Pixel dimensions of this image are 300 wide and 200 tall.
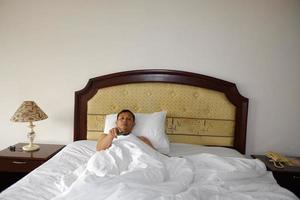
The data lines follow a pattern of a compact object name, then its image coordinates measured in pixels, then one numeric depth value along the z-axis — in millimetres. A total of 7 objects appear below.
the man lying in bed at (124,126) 2219
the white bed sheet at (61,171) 1538
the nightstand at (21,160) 2422
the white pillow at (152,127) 2412
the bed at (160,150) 1467
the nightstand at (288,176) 2271
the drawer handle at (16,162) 2428
